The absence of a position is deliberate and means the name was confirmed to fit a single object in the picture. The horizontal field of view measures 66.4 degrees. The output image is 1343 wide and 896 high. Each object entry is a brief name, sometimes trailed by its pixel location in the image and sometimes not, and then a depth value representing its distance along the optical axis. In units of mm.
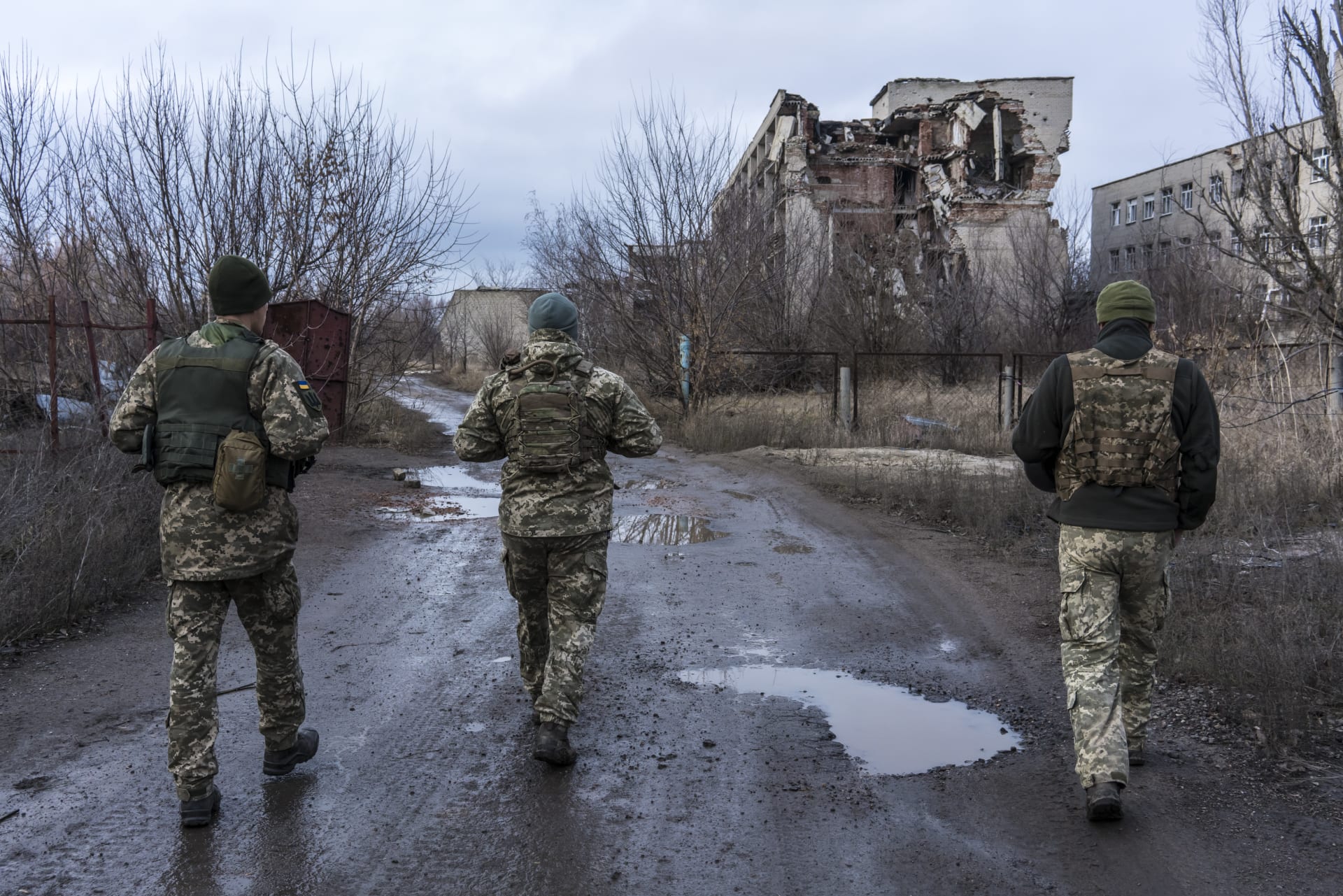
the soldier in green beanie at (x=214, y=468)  3432
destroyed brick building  36844
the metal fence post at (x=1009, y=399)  17769
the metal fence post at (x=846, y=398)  18375
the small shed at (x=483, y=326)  51531
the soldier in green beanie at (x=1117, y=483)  3547
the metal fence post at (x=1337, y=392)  11156
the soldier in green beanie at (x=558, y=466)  4000
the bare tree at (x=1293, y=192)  9898
